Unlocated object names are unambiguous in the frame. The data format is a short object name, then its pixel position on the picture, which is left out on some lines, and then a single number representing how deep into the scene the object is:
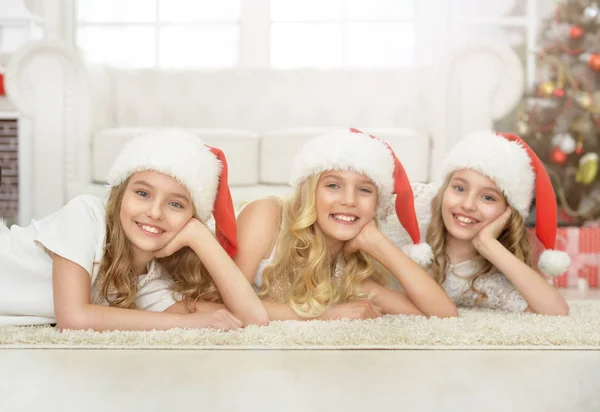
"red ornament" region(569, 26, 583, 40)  3.07
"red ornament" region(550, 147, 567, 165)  3.05
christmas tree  3.07
